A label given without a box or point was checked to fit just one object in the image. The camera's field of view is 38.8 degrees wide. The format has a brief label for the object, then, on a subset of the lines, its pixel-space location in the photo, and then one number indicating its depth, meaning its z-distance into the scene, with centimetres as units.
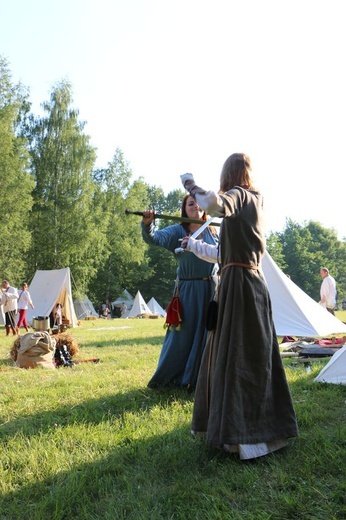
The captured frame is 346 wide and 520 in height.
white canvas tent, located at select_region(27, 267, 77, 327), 1656
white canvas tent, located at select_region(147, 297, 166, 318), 3243
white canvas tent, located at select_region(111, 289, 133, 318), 3702
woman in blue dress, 389
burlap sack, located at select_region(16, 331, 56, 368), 598
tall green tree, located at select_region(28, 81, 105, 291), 2459
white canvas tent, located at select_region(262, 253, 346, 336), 829
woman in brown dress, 241
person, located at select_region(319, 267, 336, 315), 1032
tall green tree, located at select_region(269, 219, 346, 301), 5591
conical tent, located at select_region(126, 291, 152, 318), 2998
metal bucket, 1144
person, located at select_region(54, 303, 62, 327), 1584
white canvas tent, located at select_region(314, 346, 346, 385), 405
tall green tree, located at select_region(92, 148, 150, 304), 2992
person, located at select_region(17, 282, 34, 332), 1302
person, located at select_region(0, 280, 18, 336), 1212
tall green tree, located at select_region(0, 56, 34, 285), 2058
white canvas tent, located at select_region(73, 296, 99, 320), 2781
